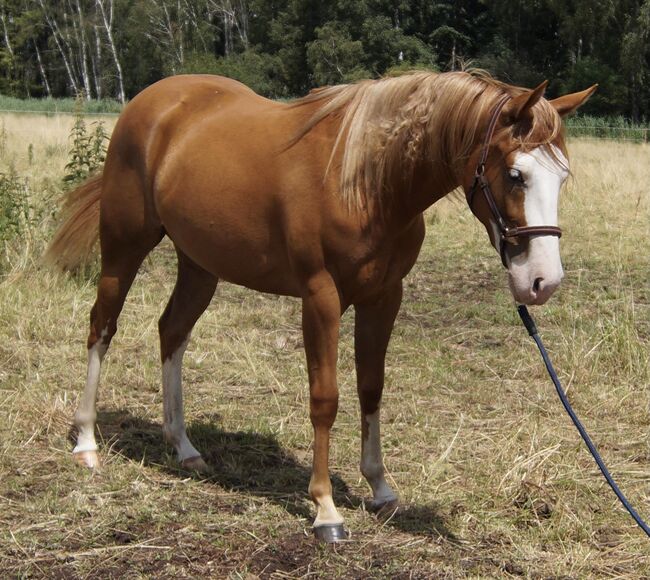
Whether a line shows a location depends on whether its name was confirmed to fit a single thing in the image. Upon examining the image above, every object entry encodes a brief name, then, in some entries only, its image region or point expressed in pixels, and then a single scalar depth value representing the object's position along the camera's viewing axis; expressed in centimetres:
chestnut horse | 297
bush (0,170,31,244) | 712
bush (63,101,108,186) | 804
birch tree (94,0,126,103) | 4469
